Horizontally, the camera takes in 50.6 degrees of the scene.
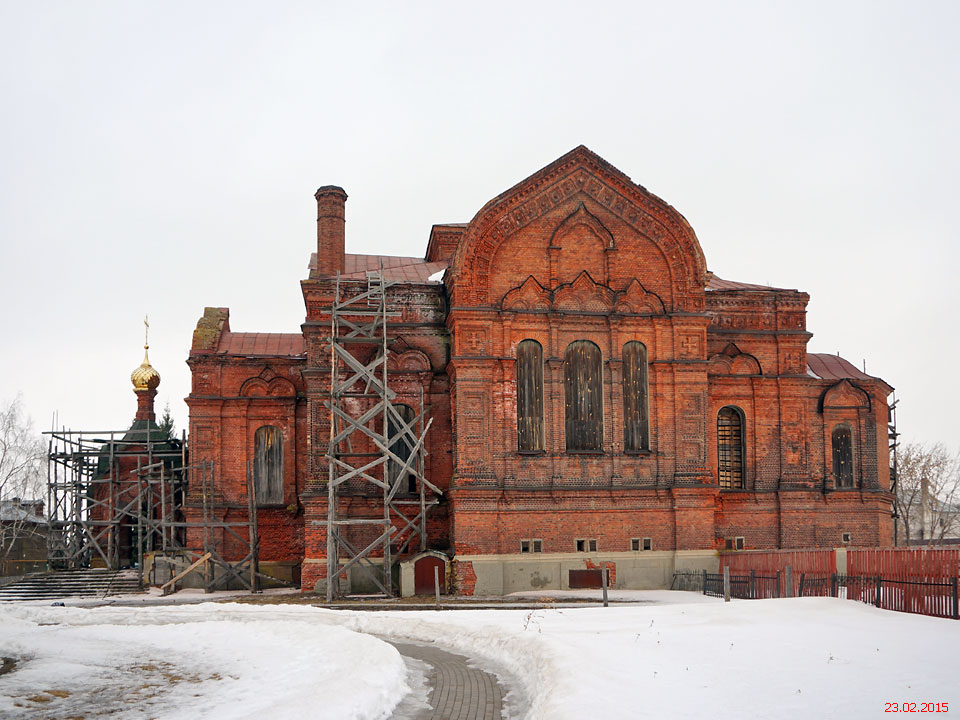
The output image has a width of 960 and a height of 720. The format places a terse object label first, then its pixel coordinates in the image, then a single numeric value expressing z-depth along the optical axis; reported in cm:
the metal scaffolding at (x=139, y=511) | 3450
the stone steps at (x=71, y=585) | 3441
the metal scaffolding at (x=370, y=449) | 2969
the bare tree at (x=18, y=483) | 4634
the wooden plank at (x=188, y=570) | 3300
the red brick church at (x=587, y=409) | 3019
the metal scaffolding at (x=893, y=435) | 3941
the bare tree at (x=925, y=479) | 5862
